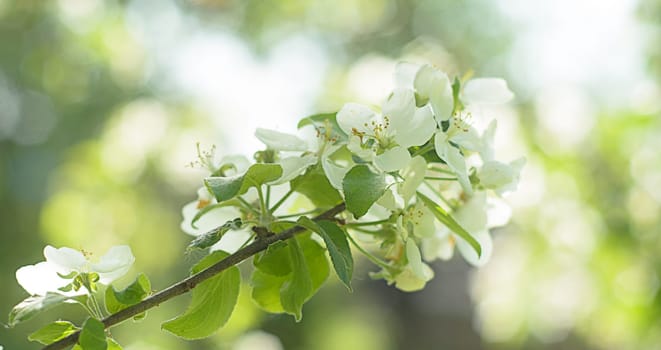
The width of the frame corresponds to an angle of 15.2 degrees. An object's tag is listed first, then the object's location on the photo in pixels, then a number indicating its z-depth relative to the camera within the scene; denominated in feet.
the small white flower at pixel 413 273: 3.32
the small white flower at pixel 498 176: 3.37
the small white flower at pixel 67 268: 3.21
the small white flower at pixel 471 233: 3.44
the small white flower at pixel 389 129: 3.24
